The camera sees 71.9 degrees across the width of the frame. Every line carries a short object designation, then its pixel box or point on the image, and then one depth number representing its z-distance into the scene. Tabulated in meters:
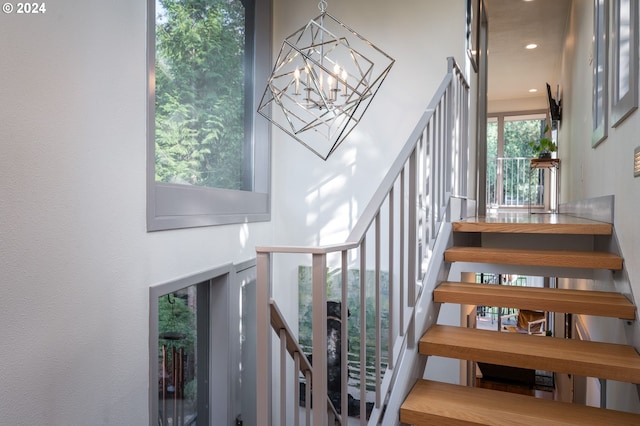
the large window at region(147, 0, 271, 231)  2.38
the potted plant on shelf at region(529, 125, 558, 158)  5.97
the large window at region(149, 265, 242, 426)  2.36
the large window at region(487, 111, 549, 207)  8.93
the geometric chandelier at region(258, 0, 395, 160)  3.47
